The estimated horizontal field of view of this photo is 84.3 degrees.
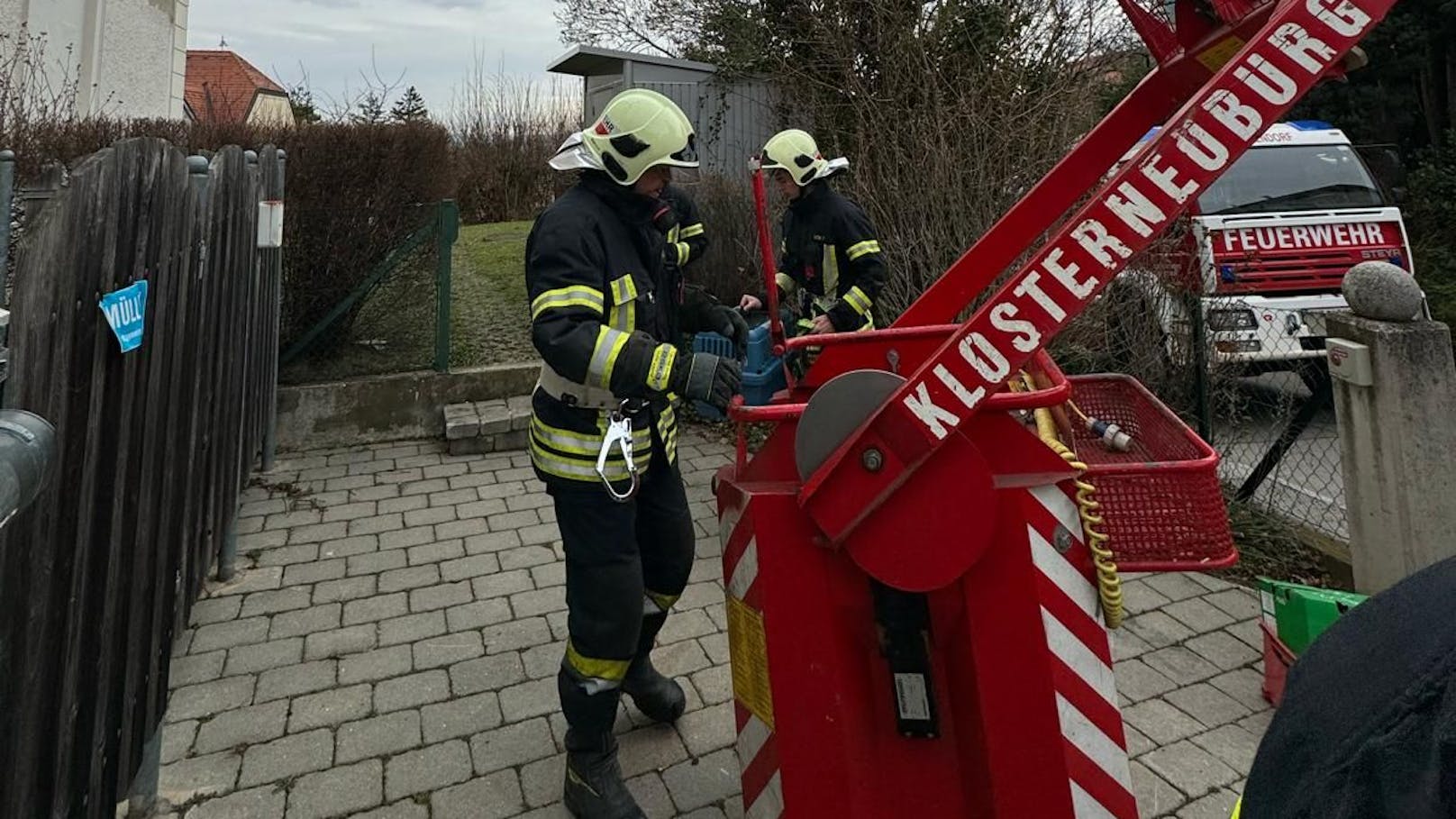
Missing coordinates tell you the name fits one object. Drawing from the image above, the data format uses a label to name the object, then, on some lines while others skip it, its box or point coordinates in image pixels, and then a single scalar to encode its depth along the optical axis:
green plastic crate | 2.60
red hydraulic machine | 1.49
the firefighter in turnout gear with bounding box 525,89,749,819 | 2.14
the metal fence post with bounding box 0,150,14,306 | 1.31
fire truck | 4.95
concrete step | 5.80
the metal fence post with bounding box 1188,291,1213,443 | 4.68
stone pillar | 3.07
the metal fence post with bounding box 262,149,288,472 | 5.23
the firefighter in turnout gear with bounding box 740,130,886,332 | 4.42
